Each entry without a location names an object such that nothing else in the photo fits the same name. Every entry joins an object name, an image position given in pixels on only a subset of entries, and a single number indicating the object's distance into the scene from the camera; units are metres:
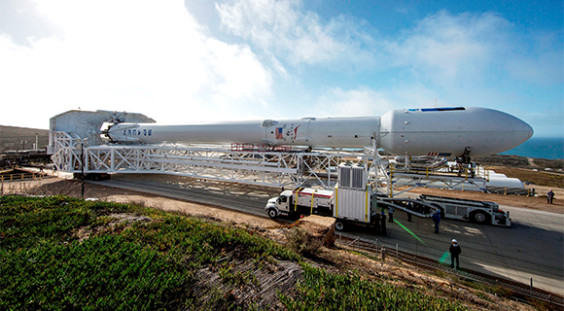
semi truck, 11.27
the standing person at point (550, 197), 17.16
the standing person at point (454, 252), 8.48
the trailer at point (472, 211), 12.62
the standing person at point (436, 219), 11.57
